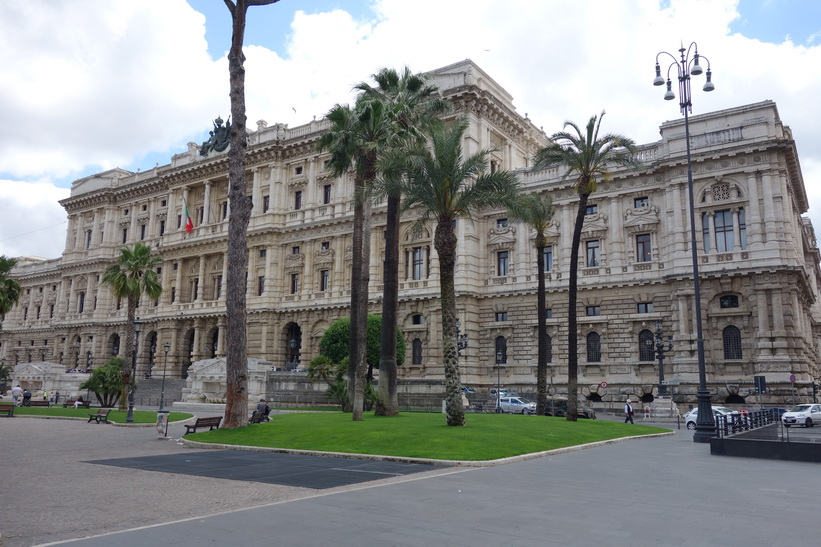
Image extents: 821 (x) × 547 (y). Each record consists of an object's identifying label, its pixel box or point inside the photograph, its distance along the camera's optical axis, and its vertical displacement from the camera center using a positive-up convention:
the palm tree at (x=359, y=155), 28.48 +10.07
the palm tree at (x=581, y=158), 29.11 +10.03
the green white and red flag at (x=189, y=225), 61.16 +13.62
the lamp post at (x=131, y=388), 30.36 -1.02
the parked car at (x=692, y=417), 31.27 -1.93
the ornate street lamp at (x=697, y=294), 22.16 +3.04
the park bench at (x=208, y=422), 23.57 -1.97
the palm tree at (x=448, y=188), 24.09 +7.04
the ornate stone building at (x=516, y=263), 37.94 +8.15
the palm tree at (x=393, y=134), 26.97 +10.43
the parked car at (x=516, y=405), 38.00 -1.83
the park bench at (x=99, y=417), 31.22 -2.38
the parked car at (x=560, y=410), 34.25 -1.87
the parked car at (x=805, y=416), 31.36 -1.78
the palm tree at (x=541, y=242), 30.96 +6.73
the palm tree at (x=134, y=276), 40.62 +5.90
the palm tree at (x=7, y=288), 46.28 +5.75
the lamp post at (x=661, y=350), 35.95 +1.49
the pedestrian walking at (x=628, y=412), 32.97 -1.81
